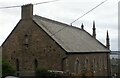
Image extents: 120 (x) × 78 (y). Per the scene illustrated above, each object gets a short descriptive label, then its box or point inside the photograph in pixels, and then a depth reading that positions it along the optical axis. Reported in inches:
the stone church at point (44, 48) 1117.5
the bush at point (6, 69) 1059.7
